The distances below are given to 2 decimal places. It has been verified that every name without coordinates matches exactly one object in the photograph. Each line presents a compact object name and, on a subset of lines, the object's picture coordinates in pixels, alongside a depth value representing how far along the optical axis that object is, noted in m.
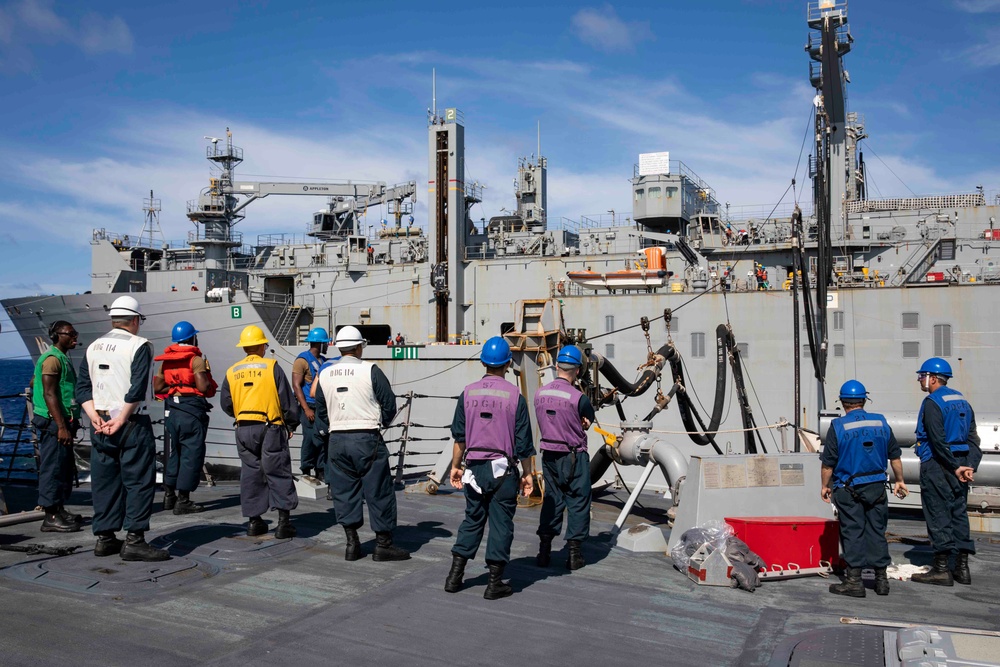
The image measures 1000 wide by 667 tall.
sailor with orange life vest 6.66
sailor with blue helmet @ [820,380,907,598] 4.85
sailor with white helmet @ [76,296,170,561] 4.80
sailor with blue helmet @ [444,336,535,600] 4.51
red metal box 5.20
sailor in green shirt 5.48
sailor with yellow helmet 5.70
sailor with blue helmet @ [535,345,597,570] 5.26
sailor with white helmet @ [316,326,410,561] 5.18
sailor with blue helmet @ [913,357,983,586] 5.20
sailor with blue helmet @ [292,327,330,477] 7.10
